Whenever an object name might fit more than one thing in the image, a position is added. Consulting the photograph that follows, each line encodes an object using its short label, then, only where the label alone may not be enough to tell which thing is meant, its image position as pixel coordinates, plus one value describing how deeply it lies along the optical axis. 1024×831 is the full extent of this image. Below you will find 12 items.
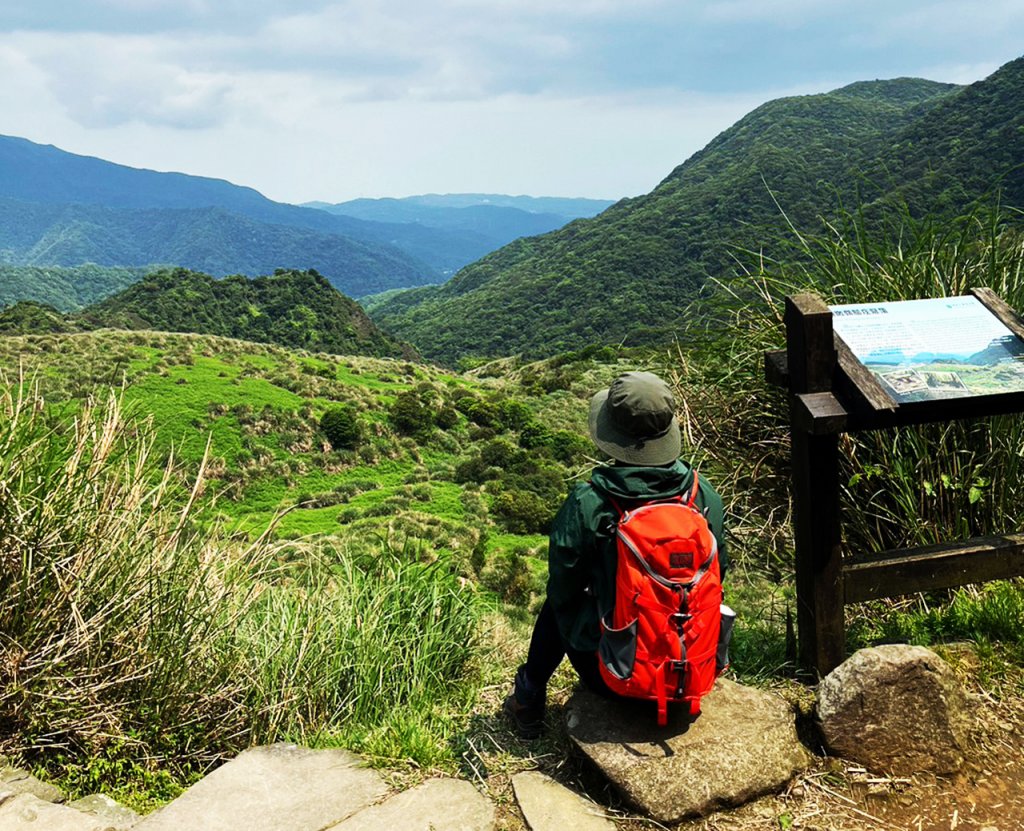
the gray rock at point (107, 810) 2.12
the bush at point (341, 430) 26.66
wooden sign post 2.39
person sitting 2.09
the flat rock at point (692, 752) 2.03
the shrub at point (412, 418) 28.83
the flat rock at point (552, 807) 2.03
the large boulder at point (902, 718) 2.20
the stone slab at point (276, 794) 2.06
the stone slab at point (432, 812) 2.04
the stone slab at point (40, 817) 1.92
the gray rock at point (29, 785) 2.10
